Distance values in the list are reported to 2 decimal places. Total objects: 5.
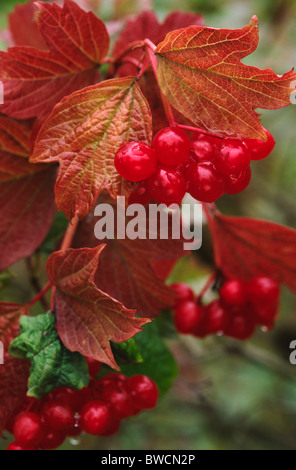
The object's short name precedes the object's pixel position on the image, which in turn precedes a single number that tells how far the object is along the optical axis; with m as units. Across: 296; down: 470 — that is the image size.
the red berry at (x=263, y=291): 0.29
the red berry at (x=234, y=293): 0.30
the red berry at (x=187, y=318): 0.30
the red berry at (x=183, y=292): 0.31
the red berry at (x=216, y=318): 0.30
